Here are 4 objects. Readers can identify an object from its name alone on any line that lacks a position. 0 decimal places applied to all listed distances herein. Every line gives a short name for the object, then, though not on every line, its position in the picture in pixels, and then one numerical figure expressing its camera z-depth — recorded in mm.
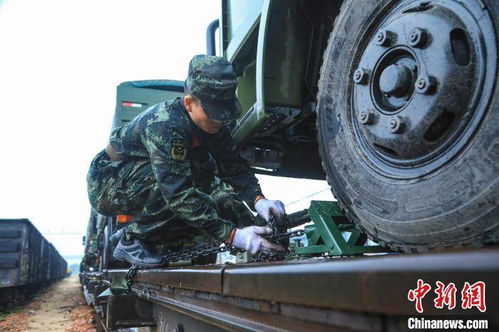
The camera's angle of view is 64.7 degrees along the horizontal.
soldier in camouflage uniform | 2169
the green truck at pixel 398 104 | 997
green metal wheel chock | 1394
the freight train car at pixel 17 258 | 9234
